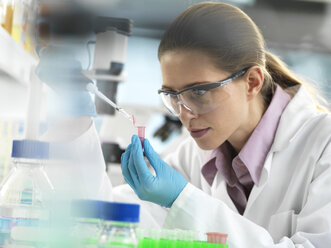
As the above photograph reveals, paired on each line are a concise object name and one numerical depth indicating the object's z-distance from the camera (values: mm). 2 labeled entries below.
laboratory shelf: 1317
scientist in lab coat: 998
